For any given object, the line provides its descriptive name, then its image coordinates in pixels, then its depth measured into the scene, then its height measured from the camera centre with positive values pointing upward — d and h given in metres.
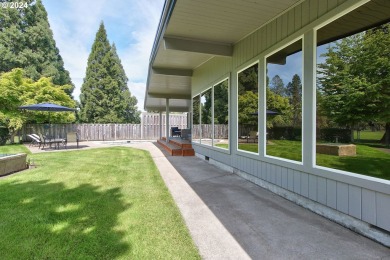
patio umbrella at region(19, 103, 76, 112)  9.65 +0.82
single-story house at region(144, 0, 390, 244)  2.54 +1.11
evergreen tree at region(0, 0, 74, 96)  20.22 +7.85
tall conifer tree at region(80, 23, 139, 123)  25.52 +4.35
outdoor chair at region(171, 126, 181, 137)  16.53 -0.37
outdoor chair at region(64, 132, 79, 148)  12.92 -0.64
